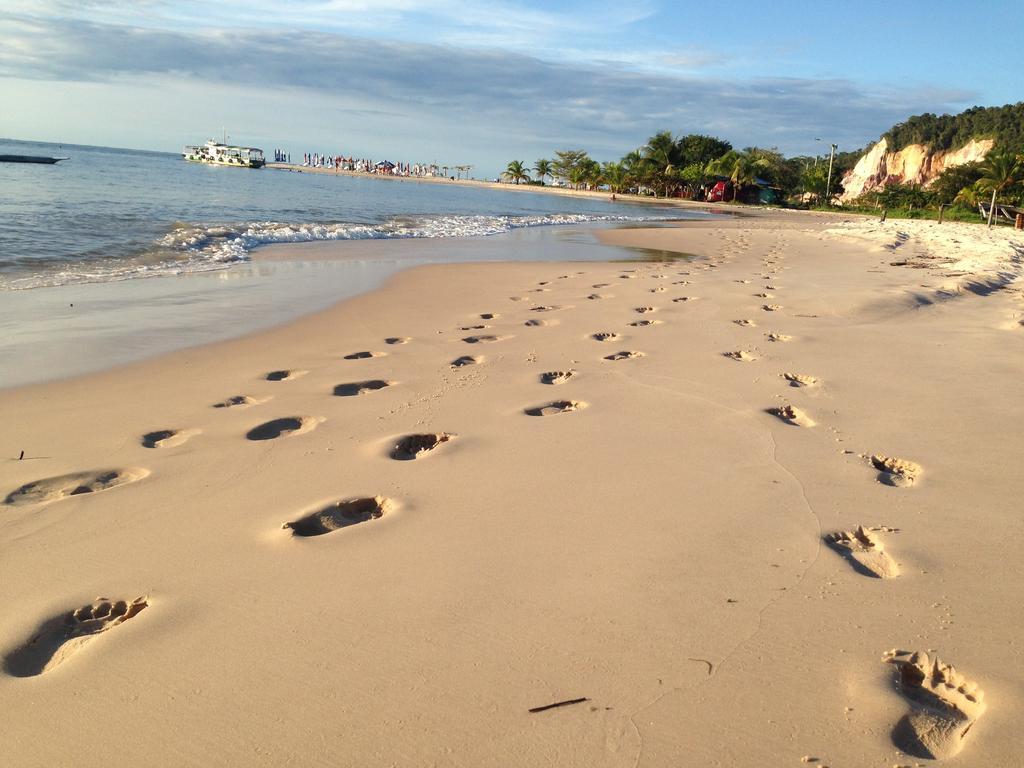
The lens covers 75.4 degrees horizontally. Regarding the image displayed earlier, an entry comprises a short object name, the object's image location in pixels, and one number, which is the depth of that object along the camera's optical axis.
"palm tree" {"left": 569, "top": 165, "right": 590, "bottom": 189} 86.69
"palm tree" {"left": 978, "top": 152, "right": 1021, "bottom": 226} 35.84
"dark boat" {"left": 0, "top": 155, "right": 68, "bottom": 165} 54.41
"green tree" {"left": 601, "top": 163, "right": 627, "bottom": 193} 75.50
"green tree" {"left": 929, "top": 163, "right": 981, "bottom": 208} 41.44
